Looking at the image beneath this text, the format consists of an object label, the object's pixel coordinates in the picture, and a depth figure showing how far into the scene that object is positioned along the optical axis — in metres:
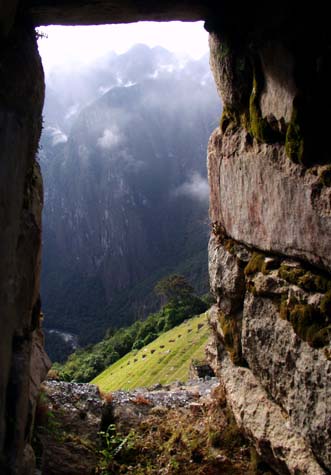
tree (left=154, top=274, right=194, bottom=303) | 82.16
